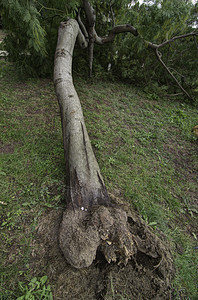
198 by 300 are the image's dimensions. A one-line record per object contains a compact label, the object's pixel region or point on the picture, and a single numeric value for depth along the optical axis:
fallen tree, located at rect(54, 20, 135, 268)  1.48
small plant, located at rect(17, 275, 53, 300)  1.32
